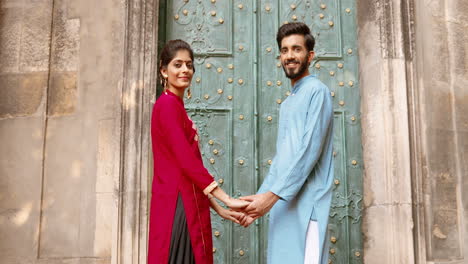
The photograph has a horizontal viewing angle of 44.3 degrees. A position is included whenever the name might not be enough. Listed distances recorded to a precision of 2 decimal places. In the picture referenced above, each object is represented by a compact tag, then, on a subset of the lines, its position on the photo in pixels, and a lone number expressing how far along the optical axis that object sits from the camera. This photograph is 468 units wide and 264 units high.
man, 3.05
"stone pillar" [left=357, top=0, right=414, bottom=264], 4.79
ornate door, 5.19
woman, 2.99
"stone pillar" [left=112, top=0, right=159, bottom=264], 4.74
